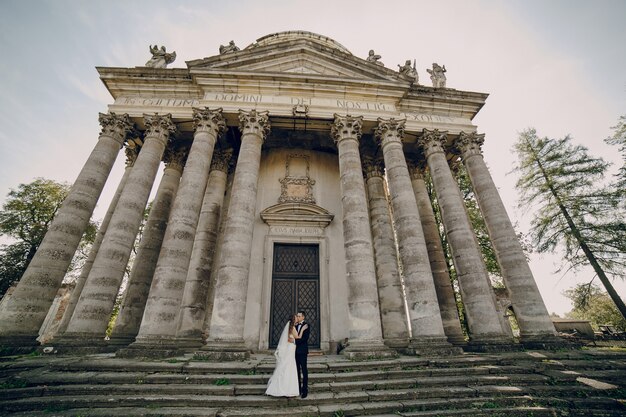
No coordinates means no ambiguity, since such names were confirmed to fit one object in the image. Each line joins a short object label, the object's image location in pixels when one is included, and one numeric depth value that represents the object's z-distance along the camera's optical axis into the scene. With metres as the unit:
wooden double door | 11.41
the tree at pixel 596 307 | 16.72
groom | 5.36
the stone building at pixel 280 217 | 8.80
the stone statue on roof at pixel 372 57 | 14.66
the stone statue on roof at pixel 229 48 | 13.55
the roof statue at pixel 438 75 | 14.62
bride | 5.26
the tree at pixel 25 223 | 21.25
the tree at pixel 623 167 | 16.06
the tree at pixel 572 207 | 15.57
